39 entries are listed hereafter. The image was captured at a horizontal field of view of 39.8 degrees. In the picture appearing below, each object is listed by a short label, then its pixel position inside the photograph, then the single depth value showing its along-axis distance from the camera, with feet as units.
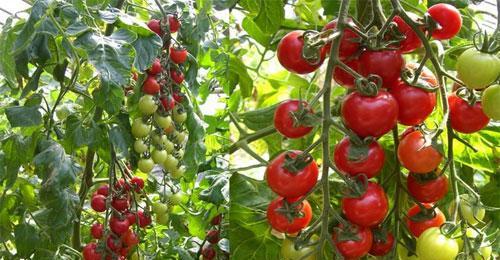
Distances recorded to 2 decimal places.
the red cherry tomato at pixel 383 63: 2.22
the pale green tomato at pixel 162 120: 4.37
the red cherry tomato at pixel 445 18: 2.48
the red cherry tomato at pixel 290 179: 2.22
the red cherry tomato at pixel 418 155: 2.27
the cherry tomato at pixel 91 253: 4.32
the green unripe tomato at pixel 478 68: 2.22
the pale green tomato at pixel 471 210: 2.44
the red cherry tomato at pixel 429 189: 2.42
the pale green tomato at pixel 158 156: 4.58
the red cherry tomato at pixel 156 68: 4.13
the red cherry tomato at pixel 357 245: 2.26
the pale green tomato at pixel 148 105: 4.22
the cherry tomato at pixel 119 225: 4.43
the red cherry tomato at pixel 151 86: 4.17
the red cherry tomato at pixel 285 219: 2.37
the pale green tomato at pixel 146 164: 4.60
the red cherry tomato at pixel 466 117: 2.43
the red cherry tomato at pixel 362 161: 2.20
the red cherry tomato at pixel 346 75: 2.33
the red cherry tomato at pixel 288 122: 2.27
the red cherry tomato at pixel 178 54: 4.25
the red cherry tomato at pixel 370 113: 2.13
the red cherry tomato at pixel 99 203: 4.57
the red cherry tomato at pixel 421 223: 2.41
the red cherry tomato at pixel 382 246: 2.42
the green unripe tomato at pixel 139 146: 4.52
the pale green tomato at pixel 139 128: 4.35
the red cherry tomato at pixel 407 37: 2.38
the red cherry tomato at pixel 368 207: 2.22
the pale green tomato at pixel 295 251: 2.36
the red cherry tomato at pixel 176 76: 4.39
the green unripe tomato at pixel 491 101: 2.28
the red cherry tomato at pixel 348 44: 2.27
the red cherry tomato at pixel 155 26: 4.13
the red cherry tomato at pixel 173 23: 4.23
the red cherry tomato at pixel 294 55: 2.37
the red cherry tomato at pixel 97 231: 4.64
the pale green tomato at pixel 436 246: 2.23
